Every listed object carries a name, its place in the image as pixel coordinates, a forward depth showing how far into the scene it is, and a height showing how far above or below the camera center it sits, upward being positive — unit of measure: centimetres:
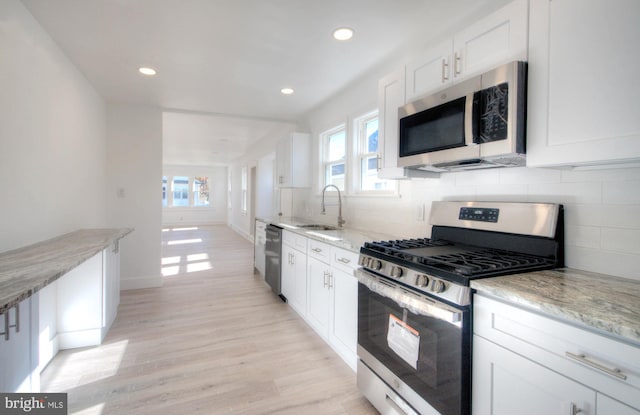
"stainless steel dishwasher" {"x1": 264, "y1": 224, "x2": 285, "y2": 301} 359 -72
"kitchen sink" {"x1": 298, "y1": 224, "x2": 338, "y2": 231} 338 -31
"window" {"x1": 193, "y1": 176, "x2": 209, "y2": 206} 1245 +37
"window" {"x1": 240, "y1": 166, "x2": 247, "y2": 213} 931 +29
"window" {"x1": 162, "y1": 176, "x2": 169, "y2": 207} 1187 +29
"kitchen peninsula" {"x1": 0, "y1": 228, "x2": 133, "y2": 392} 136 -69
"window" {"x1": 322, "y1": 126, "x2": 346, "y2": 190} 378 +59
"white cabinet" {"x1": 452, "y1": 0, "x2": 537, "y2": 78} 140 +83
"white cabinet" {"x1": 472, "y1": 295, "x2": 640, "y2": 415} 83 -52
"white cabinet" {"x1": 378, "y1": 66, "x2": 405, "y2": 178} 216 +63
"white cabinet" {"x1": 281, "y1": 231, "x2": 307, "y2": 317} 294 -76
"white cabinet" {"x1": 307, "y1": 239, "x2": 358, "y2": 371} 211 -76
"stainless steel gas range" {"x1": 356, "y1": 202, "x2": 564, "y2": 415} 124 -44
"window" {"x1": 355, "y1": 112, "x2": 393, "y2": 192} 314 +56
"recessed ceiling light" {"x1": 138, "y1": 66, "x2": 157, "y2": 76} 293 +127
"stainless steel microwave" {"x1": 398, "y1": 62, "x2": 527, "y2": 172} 139 +42
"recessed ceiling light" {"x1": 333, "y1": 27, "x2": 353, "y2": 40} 221 +127
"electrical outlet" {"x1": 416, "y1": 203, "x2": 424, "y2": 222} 234 -8
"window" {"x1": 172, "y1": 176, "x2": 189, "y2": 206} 1220 +37
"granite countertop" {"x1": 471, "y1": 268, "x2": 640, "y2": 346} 85 -32
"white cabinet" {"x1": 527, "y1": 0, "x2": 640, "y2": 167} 107 +48
